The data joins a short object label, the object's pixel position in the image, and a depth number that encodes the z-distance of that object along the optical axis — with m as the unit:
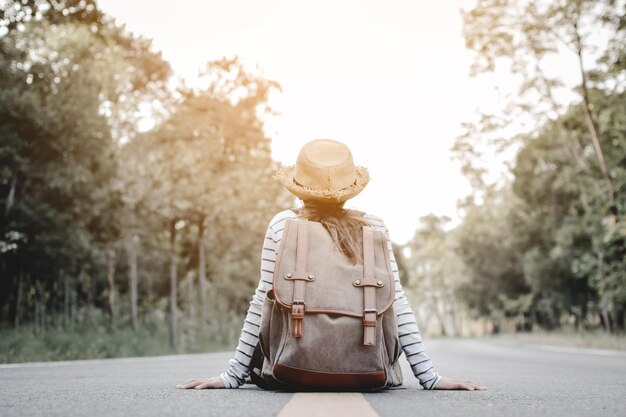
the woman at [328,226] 4.32
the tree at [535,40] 21.33
